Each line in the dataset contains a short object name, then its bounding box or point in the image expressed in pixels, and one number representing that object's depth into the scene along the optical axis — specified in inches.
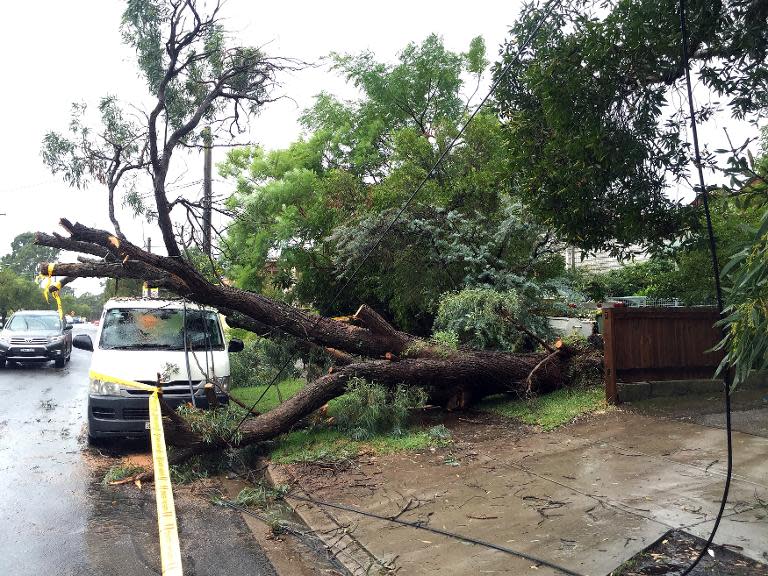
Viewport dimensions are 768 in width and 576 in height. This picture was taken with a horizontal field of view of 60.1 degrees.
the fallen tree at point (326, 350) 301.7
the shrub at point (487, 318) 383.9
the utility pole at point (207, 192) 468.1
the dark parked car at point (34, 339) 753.0
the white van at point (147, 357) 313.7
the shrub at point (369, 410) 315.0
